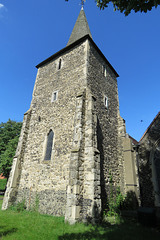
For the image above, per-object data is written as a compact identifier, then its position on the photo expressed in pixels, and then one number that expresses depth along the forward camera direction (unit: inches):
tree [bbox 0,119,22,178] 661.4
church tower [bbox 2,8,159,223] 286.4
